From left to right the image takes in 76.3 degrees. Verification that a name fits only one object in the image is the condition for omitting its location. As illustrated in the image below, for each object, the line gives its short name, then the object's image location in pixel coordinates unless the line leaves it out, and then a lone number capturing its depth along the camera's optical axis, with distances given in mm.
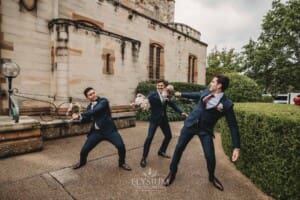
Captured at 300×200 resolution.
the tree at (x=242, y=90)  7453
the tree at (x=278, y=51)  18609
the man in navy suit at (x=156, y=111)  3982
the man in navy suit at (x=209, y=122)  2877
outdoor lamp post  5195
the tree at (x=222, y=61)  30266
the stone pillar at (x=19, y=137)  4188
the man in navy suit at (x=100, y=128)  3588
